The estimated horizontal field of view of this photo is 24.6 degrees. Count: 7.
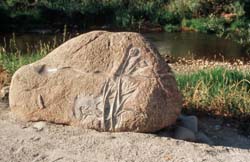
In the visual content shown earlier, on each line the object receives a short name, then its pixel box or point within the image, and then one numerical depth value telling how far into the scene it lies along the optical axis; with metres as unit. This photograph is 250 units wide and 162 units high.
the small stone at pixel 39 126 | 5.14
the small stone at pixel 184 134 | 5.28
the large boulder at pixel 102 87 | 5.01
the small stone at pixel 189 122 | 5.59
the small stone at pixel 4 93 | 6.21
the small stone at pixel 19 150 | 4.70
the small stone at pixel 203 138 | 5.46
